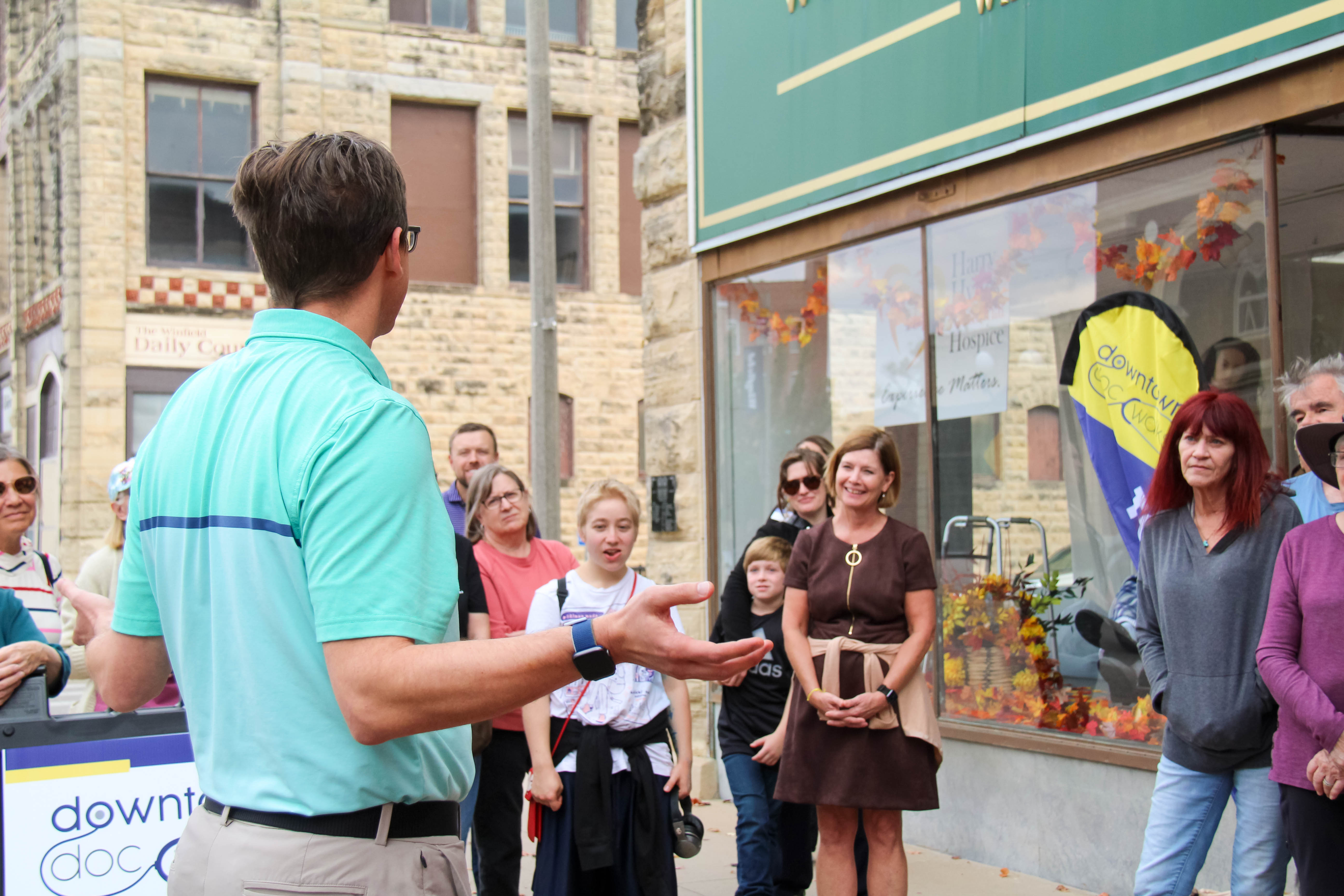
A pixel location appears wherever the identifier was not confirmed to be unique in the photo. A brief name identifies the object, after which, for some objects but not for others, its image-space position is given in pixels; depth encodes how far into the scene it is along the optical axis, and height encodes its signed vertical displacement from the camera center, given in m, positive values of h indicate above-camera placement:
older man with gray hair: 4.52 +0.21
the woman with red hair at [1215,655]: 4.04 -0.60
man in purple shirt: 6.94 +0.09
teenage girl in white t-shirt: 4.59 -1.08
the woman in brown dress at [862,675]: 4.91 -0.78
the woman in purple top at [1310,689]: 3.66 -0.64
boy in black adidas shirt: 5.50 -1.11
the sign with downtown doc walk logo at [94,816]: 3.87 -1.02
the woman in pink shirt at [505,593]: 5.25 -0.52
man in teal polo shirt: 1.71 -0.17
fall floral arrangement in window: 6.33 -0.98
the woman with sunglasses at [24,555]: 4.62 -0.29
